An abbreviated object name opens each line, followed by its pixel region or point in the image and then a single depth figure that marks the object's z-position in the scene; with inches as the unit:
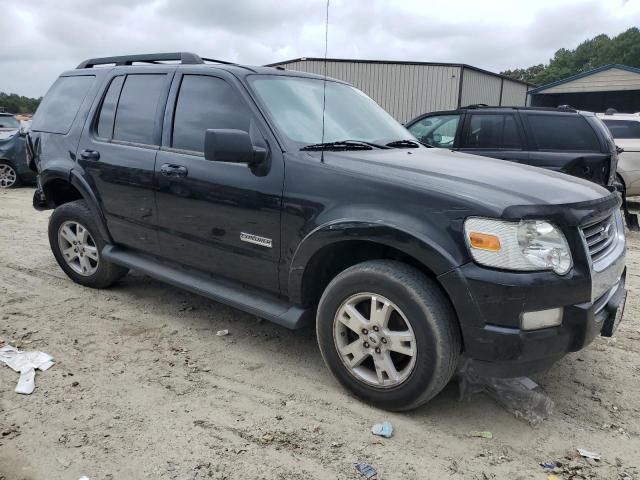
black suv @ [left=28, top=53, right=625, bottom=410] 96.9
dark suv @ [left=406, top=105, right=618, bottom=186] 265.4
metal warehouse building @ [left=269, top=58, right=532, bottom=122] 780.6
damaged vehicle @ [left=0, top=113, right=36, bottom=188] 438.3
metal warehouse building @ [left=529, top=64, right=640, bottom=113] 897.5
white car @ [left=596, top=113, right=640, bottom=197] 338.0
